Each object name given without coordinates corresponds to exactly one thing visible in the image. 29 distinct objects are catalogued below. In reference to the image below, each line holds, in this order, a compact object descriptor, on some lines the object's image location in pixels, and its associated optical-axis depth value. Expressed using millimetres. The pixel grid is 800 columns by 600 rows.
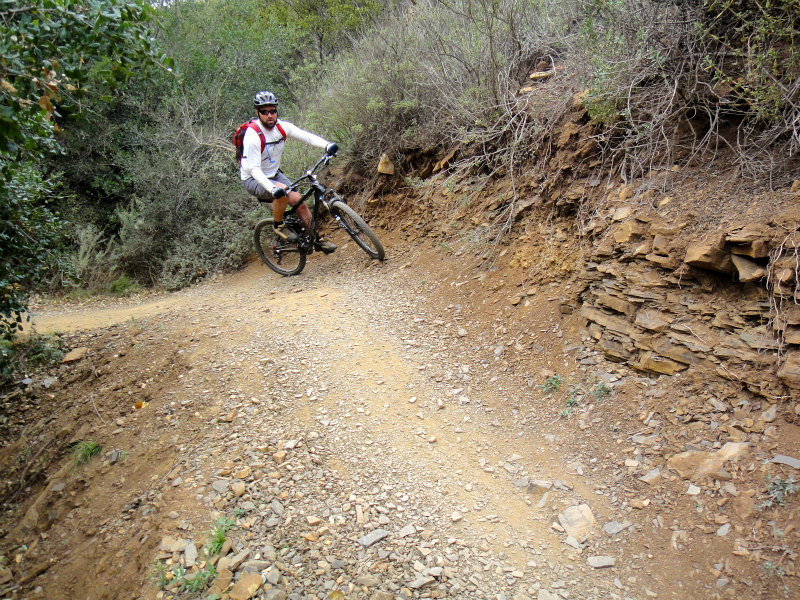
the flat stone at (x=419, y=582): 2732
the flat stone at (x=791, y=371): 2934
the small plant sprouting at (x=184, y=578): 2777
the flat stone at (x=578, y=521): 2986
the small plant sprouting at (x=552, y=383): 4047
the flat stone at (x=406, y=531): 3066
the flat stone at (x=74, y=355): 5660
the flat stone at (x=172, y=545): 3025
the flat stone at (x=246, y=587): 2697
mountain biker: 6188
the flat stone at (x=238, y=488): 3365
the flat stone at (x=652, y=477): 3125
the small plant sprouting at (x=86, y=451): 4105
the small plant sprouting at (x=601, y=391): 3780
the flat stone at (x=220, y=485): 3398
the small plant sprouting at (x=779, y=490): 2686
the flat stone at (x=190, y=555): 2930
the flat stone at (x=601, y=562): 2773
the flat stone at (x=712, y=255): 3406
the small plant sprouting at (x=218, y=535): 2959
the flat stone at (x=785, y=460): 2771
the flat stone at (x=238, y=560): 2871
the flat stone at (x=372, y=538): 3018
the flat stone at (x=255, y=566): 2836
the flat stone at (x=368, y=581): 2762
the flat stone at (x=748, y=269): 3201
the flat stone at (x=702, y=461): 2996
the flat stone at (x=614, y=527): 2943
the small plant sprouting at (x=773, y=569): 2447
